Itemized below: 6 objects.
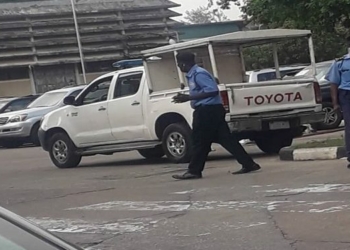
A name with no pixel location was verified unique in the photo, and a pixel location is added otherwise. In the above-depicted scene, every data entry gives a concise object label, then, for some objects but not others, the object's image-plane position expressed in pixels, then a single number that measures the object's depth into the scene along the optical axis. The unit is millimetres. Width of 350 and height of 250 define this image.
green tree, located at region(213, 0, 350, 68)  14914
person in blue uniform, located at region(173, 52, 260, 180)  11945
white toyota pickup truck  14281
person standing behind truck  11203
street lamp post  37562
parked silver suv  24400
